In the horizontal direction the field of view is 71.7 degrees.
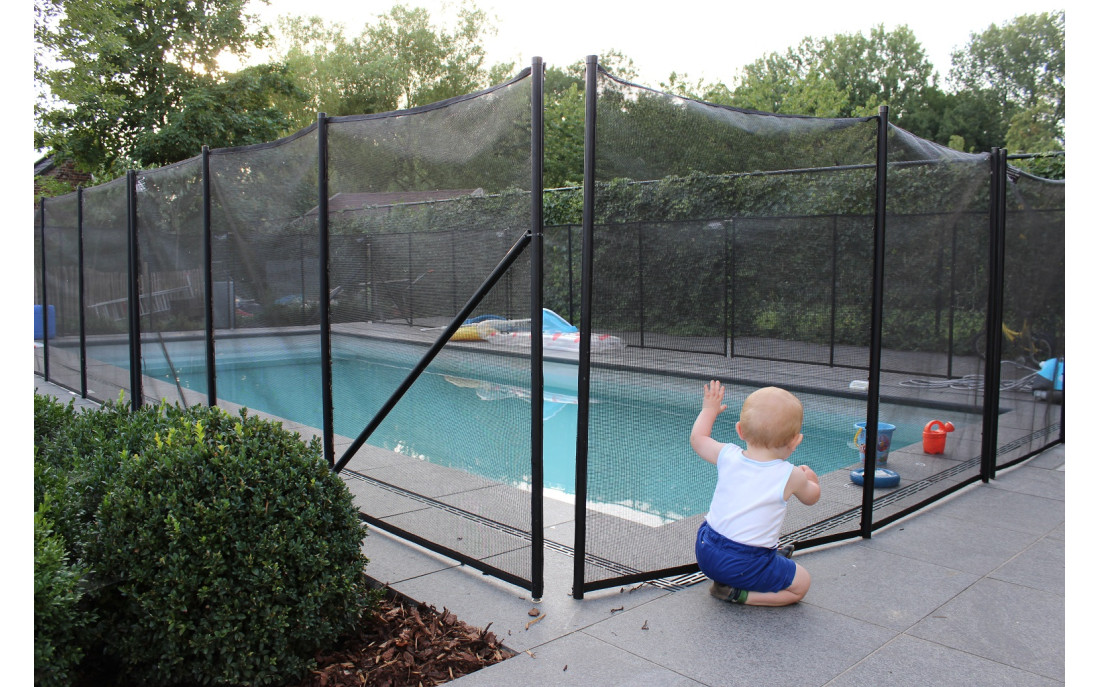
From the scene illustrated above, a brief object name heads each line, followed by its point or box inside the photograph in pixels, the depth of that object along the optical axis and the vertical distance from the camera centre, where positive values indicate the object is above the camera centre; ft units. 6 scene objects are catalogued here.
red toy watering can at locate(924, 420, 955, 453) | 16.70 -3.03
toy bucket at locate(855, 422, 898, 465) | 15.78 -2.99
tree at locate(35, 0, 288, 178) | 59.52 +16.19
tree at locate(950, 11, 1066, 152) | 135.74 +44.45
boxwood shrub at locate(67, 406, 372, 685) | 7.77 -2.87
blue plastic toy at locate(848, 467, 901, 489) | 15.65 -3.74
